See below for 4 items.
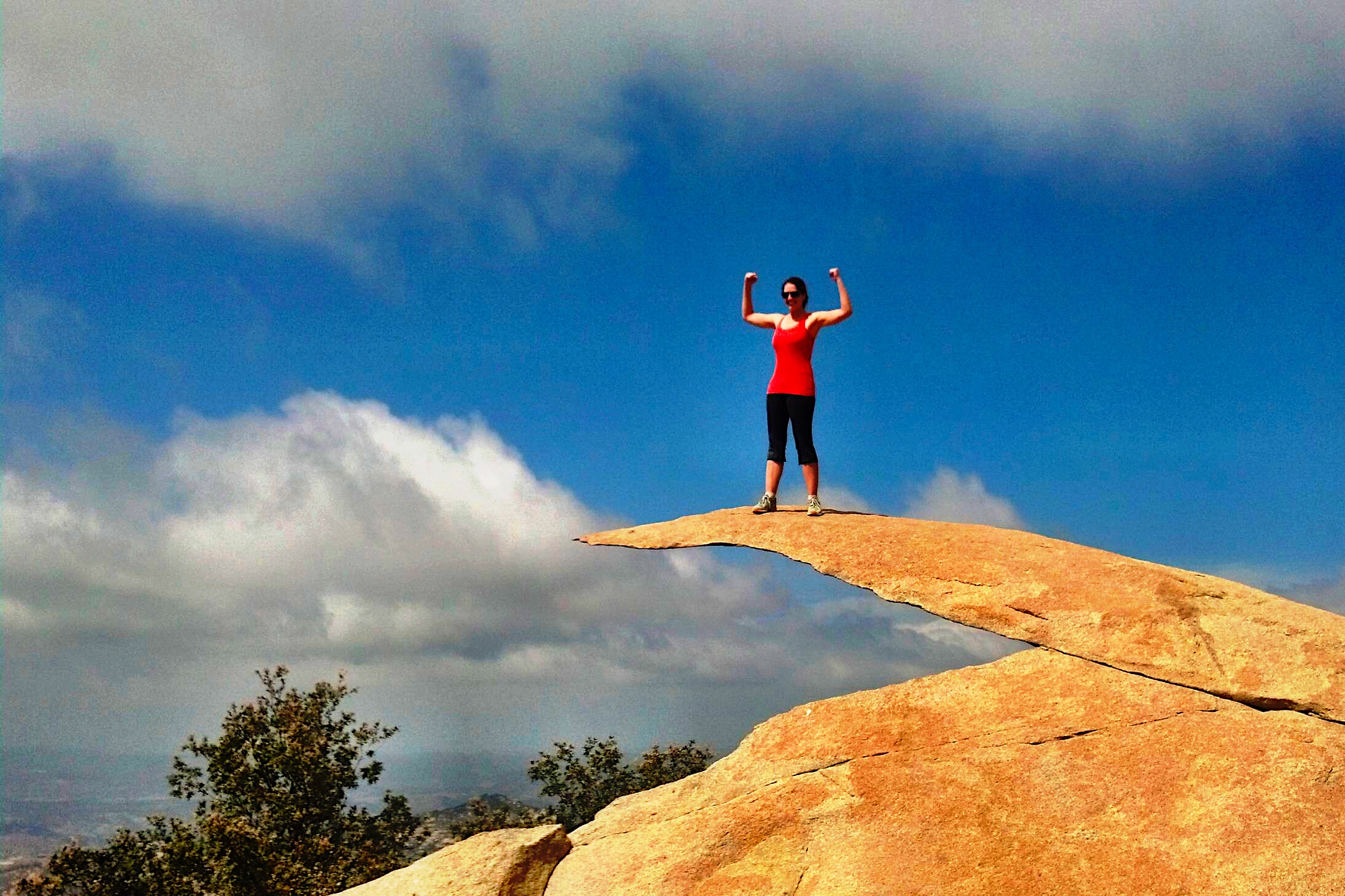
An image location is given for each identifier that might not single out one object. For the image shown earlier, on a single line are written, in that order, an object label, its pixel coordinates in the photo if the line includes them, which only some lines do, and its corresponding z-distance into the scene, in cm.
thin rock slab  944
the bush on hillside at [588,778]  2956
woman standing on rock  1284
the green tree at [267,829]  2064
